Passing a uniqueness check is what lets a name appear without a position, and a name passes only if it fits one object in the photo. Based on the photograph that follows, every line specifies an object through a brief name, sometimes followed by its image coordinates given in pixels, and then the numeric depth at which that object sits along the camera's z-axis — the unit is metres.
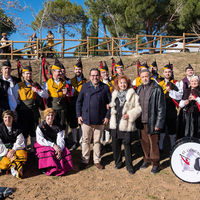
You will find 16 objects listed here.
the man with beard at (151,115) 3.61
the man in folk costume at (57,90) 4.48
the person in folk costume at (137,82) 5.17
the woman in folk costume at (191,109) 3.76
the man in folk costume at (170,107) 4.48
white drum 3.39
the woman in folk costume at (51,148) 3.74
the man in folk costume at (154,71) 5.58
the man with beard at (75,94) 5.08
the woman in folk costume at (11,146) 3.69
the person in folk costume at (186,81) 4.29
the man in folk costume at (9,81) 4.23
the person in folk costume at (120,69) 5.52
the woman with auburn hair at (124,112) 3.63
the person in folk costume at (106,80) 5.35
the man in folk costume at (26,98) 4.26
